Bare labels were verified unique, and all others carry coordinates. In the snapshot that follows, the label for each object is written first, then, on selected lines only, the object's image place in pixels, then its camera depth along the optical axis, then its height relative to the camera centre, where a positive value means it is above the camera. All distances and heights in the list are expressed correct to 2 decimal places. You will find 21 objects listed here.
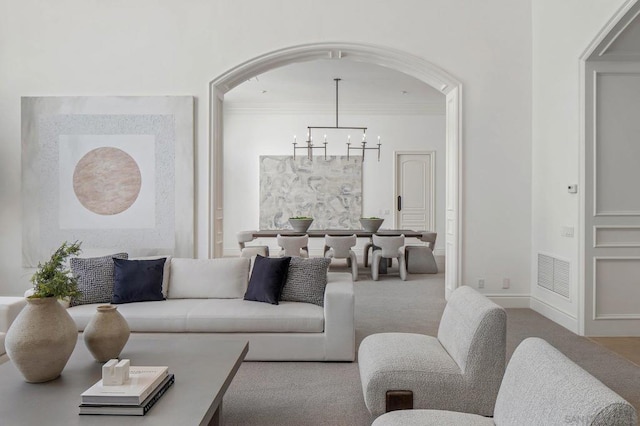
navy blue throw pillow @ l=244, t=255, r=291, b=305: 4.02 -0.58
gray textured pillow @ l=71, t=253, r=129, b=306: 4.03 -0.57
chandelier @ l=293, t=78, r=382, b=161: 10.23 +1.33
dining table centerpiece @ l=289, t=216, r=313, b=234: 8.17 -0.25
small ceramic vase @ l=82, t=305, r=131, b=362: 2.49 -0.64
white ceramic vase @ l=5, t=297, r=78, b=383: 2.21 -0.60
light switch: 4.73 -0.22
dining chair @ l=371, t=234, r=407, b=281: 7.58 -0.66
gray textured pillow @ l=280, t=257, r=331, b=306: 4.05 -0.61
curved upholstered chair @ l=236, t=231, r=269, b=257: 6.69 -0.56
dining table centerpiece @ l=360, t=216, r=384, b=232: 8.25 -0.23
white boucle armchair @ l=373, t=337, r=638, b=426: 1.26 -0.55
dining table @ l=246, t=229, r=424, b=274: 7.96 -0.40
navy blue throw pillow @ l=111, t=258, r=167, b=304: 4.03 -0.60
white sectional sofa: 3.75 -0.88
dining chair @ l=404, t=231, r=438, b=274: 8.37 -0.85
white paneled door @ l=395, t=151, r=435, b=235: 10.77 +0.38
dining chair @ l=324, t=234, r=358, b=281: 7.58 -0.57
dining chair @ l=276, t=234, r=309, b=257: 7.48 -0.52
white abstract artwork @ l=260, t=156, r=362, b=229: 10.70 +0.42
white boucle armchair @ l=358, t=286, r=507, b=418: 2.47 -0.85
